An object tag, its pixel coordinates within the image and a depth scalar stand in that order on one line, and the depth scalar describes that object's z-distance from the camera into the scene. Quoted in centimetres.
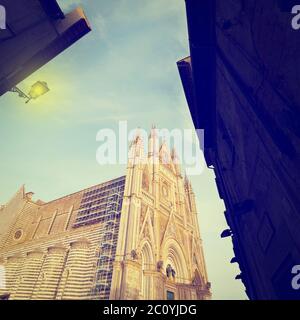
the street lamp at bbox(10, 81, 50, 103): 595
